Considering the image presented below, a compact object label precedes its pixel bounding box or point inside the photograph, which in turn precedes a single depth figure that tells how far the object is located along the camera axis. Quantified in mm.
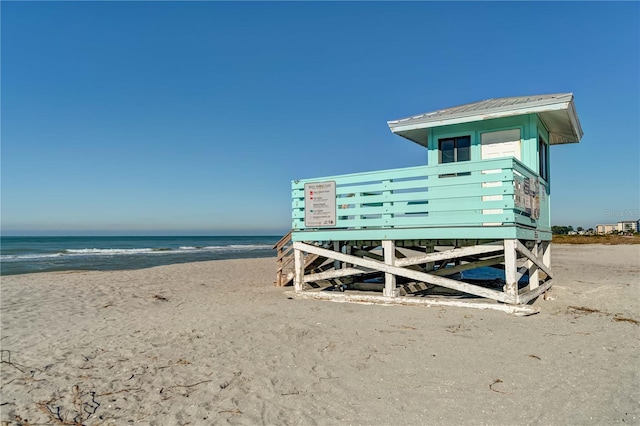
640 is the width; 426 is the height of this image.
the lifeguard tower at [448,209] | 8289
